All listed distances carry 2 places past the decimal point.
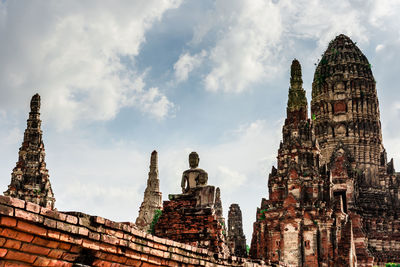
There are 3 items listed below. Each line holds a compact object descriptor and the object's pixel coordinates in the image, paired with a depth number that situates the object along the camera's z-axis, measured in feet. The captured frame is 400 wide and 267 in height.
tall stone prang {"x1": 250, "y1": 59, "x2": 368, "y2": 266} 90.03
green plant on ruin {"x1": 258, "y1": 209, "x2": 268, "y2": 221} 97.84
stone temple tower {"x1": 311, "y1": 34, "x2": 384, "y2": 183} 133.90
